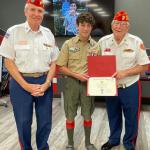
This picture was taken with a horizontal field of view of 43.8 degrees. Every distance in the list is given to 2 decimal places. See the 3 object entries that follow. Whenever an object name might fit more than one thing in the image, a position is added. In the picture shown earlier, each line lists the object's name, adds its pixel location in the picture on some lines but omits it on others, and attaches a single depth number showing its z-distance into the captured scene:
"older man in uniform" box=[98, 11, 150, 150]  1.80
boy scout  1.83
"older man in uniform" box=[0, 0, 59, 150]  1.54
